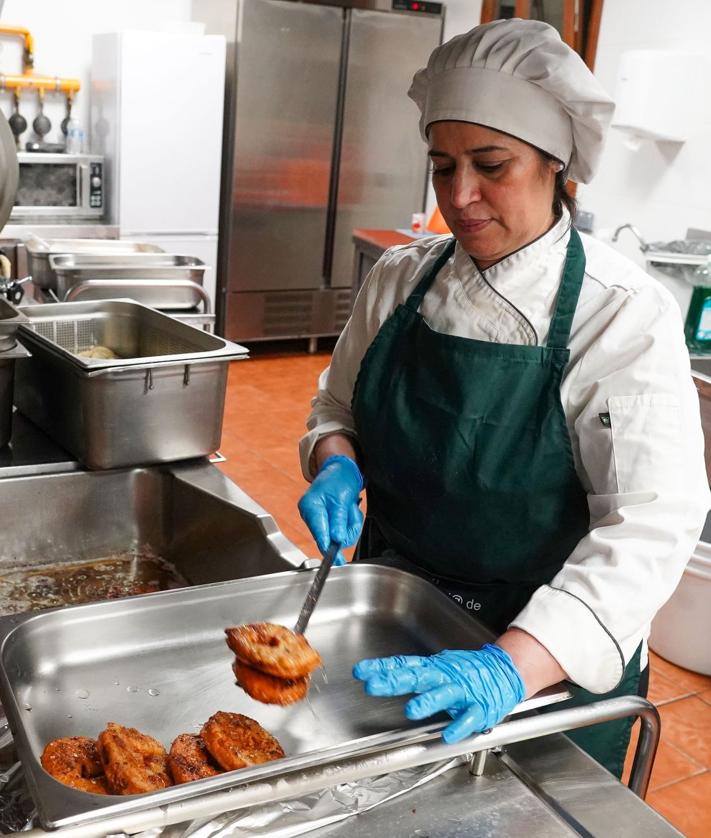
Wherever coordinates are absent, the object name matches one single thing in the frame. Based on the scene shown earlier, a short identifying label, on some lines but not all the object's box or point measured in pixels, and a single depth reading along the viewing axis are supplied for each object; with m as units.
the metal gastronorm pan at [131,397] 1.77
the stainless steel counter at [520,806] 1.01
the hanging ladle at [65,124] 5.63
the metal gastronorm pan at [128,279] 3.09
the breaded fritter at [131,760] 0.91
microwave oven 5.18
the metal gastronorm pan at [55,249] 3.41
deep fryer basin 1.78
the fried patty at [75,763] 0.93
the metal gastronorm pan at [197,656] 1.10
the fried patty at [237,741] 0.97
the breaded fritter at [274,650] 1.09
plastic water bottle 5.51
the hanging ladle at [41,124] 5.57
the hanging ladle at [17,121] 5.51
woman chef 1.19
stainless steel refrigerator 5.62
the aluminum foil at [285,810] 0.96
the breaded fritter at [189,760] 0.95
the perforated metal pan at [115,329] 2.06
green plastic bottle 3.42
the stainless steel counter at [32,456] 1.82
